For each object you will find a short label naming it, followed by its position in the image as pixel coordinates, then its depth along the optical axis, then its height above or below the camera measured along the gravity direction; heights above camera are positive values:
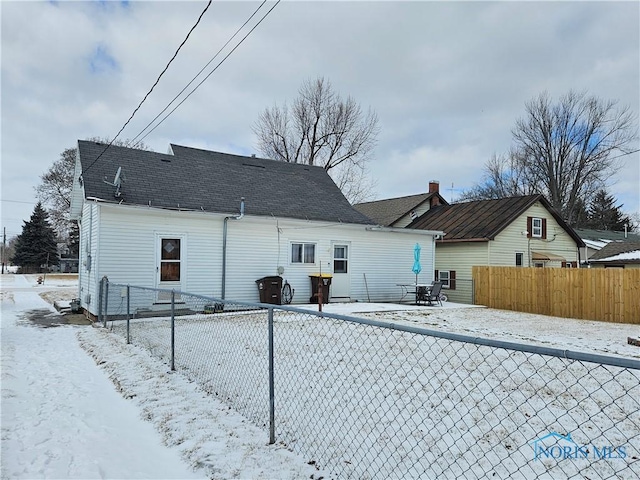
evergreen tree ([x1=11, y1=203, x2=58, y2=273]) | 43.94 +0.87
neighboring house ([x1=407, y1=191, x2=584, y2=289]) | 19.53 +1.02
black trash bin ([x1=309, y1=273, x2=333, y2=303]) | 13.99 -0.96
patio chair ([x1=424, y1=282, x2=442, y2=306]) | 15.27 -1.24
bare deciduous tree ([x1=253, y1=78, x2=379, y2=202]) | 29.73 +8.73
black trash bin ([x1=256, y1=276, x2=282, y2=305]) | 12.66 -1.01
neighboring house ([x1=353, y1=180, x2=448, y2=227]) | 25.39 +3.04
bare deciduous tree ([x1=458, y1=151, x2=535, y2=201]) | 33.56 +6.49
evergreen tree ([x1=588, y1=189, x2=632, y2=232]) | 41.44 +4.59
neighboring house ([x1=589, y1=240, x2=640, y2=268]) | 23.21 +0.26
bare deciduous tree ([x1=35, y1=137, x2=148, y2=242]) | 34.66 +5.52
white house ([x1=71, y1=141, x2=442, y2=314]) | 11.38 +0.74
